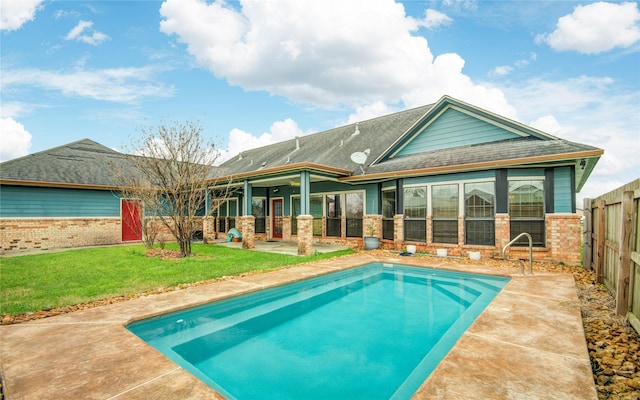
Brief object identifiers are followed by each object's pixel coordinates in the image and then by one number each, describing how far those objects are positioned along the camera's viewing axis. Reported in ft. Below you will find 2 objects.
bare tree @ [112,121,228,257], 34.76
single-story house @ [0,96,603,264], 30.37
